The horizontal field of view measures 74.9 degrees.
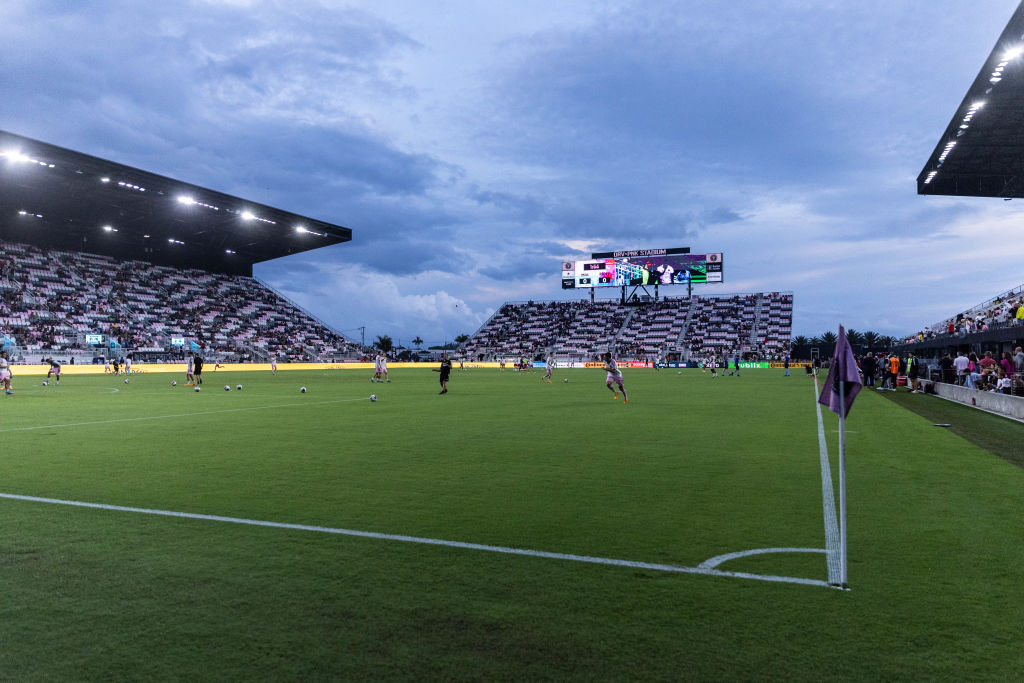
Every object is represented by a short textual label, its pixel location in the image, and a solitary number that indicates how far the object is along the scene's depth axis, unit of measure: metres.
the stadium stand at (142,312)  54.94
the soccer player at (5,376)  27.25
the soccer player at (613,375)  23.09
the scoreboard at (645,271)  80.00
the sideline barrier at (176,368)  47.68
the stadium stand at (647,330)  81.38
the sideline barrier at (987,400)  18.53
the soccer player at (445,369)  28.47
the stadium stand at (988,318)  33.81
